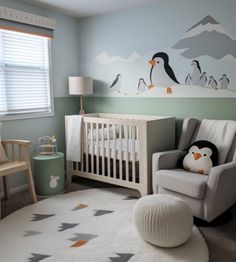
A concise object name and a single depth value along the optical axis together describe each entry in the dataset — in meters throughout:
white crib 3.01
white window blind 3.27
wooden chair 2.79
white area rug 2.02
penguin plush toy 2.64
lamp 3.81
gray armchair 2.33
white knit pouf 2.02
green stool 3.25
